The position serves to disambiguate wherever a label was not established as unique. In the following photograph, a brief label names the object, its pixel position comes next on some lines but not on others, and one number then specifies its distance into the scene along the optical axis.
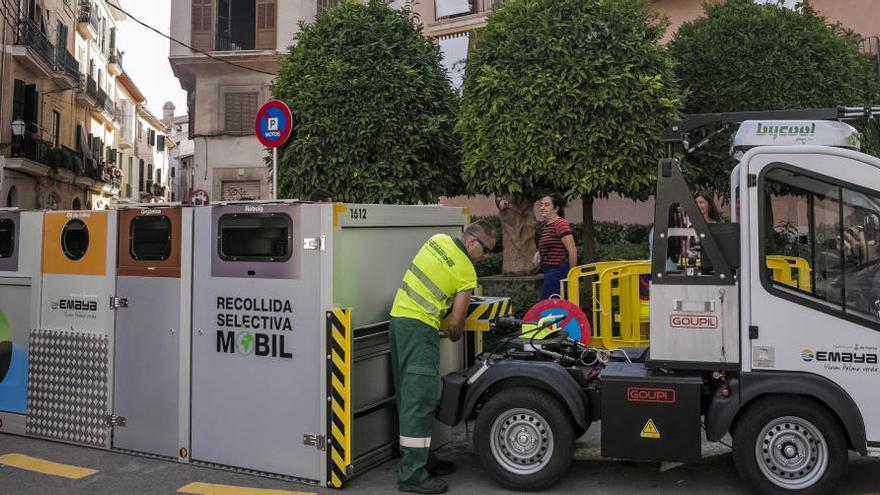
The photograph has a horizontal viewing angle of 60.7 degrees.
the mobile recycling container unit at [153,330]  5.68
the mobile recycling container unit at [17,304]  6.52
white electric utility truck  4.45
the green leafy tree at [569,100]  10.28
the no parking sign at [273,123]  9.53
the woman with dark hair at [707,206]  6.73
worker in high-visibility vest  5.01
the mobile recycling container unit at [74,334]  6.09
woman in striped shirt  7.93
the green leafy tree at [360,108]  11.40
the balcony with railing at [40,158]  26.77
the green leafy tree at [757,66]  11.52
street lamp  26.39
